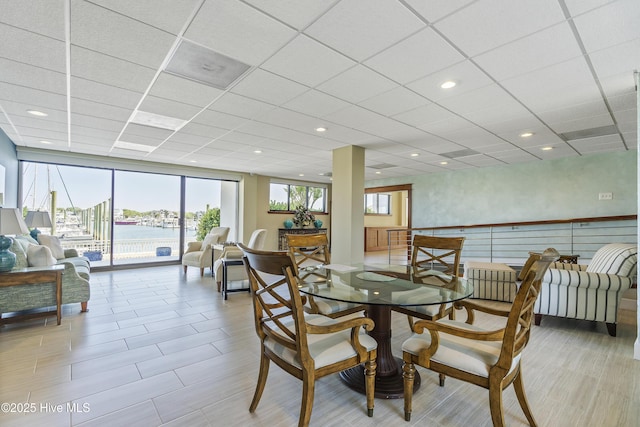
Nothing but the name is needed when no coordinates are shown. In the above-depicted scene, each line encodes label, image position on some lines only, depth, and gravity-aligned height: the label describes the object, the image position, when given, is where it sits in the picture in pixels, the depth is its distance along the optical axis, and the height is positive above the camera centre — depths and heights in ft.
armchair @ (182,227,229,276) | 19.38 -2.44
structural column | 16.46 +0.57
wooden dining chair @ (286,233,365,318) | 7.82 -1.78
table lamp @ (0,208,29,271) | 9.71 -0.55
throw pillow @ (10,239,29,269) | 11.26 -1.56
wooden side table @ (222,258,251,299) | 14.33 -2.85
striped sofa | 10.00 -2.43
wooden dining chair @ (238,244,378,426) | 4.95 -2.38
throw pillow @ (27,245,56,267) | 11.72 -1.70
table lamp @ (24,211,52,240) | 16.31 -0.35
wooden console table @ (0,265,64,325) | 10.11 -2.26
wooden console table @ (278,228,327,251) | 29.71 -1.59
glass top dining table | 6.40 -1.76
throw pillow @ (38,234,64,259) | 15.55 -1.58
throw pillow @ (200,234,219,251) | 20.07 -1.68
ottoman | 14.14 -3.03
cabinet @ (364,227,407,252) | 34.66 -2.58
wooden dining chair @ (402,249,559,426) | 4.73 -2.40
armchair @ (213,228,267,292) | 15.33 -2.23
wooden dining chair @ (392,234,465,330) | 7.56 -1.74
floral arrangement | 30.96 -0.05
